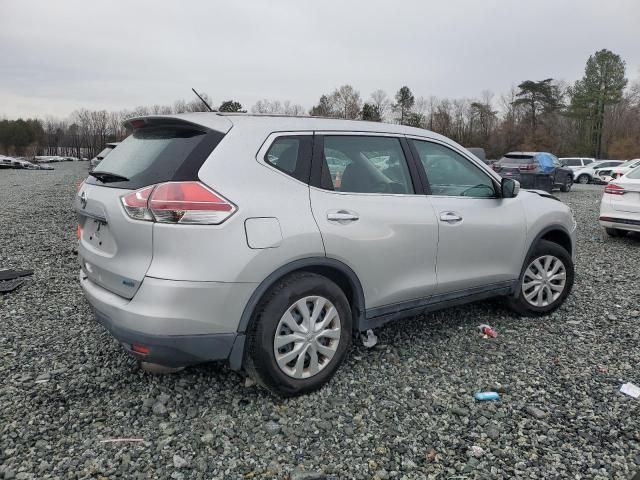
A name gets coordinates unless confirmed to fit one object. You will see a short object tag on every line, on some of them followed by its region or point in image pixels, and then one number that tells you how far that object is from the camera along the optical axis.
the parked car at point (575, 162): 30.19
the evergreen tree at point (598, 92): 58.31
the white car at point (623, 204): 7.73
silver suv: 2.53
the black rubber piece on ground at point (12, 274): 5.59
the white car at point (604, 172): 24.64
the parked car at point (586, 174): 28.81
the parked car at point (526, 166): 17.66
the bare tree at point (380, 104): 68.80
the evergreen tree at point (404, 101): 73.80
